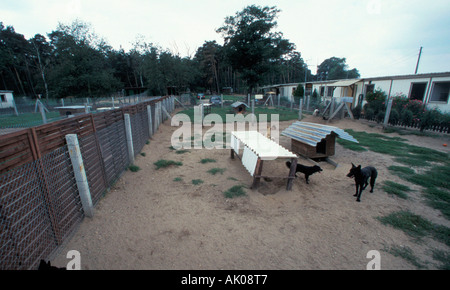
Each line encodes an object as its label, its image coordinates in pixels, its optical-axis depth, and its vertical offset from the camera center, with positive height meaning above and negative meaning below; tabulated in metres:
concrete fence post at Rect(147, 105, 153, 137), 8.96 -1.24
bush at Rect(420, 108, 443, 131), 10.45 -1.62
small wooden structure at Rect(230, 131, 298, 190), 4.51 -1.44
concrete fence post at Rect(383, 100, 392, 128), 11.28 -1.54
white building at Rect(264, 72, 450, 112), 12.45 +0.11
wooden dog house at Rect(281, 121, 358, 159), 6.29 -1.60
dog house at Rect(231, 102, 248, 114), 17.30 -1.35
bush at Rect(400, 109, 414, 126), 11.33 -1.63
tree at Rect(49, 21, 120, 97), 28.02 +4.08
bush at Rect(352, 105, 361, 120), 14.59 -1.65
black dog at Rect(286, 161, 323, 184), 4.92 -1.92
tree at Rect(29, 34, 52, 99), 45.89 +12.21
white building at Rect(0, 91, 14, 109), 25.91 +0.02
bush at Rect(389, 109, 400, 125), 11.79 -1.66
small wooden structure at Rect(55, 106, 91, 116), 13.54 -0.92
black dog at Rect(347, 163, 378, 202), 4.16 -1.79
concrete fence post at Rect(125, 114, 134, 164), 5.81 -1.26
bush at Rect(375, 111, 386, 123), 12.62 -1.71
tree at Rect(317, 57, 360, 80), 67.38 +7.25
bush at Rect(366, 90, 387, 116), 13.56 -0.82
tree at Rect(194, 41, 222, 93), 56.44 +8.80
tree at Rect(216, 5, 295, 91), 28.47 +7.33
